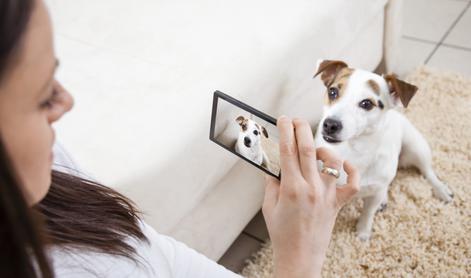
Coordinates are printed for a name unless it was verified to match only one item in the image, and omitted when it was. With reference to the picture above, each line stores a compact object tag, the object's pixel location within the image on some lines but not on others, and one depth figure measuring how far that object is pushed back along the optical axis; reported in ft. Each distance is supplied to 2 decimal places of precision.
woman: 1.06
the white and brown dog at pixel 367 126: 3.34
